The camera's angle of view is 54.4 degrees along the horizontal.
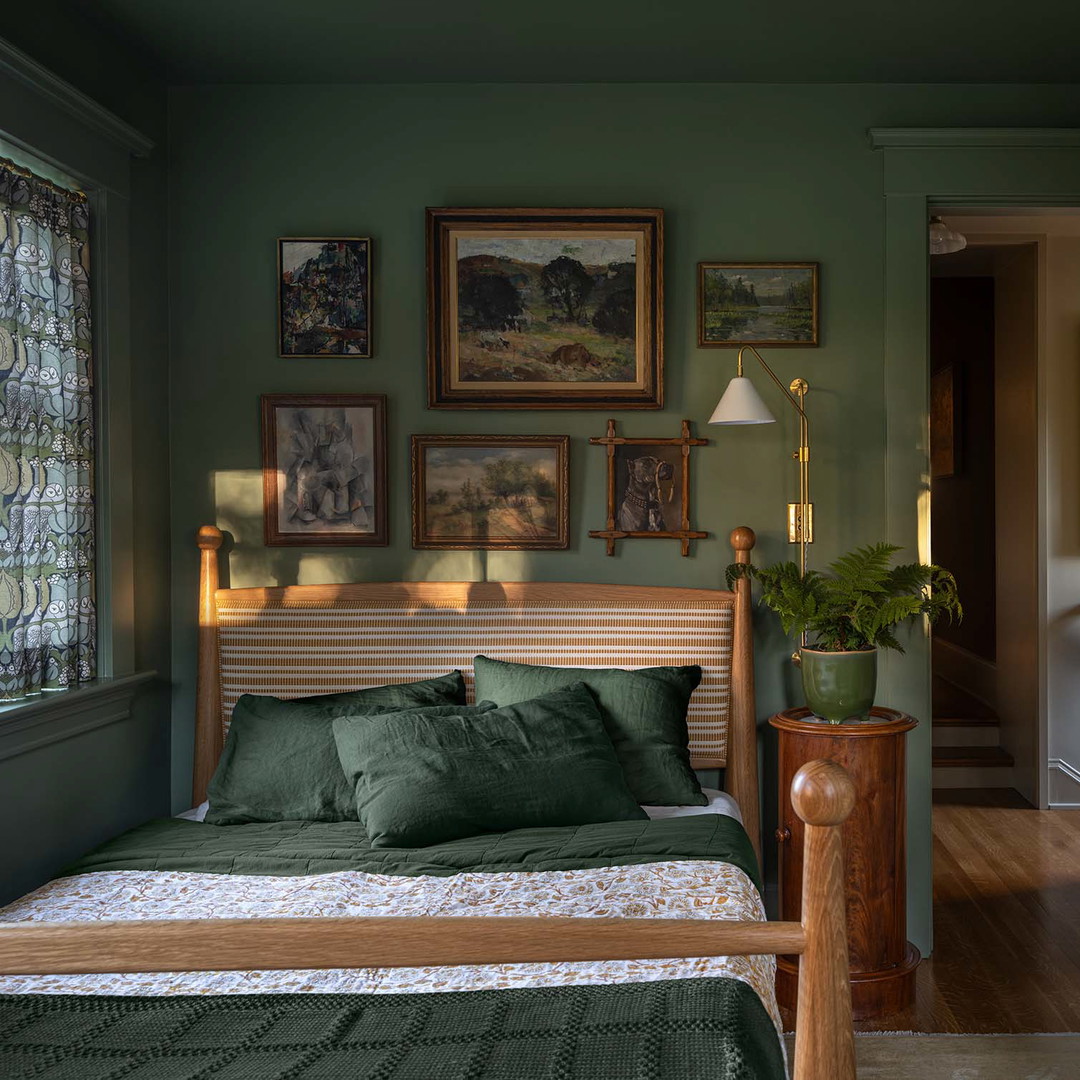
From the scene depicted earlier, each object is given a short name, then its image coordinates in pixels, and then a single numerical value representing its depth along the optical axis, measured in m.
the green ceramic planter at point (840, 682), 2.96
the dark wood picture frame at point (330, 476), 3.38
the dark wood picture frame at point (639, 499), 3.38
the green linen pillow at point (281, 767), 2.82
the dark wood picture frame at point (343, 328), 3.37
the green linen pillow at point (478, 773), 2.57
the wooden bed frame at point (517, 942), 1.26
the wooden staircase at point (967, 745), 5.35
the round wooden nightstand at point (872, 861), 2.94
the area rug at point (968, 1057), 2.62
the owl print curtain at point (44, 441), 2.57
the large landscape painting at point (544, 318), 3.36
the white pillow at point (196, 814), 3.04
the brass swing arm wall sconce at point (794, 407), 3.06
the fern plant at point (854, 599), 2.97
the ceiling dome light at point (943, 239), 3.96
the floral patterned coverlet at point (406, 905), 1.82
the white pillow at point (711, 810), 2.90
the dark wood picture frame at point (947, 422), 6.54
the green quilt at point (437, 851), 2.44
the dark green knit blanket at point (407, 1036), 1.48
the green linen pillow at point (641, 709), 2.96
